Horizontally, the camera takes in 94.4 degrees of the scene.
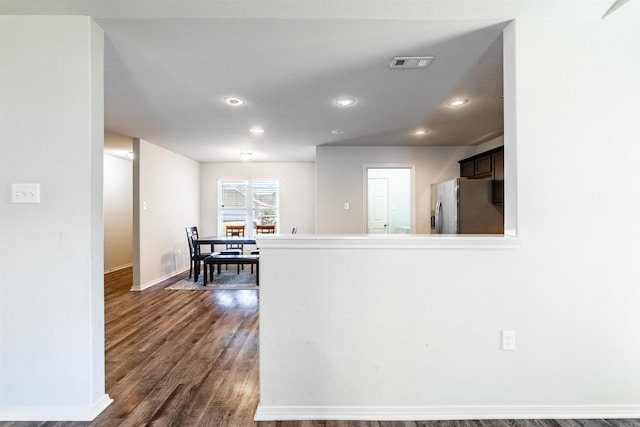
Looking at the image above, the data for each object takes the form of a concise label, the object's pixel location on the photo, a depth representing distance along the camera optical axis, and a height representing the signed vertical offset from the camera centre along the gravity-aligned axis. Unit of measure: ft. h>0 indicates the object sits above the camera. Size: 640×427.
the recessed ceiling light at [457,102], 9.73 +3.72
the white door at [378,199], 22.62 +1.09
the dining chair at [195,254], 16.77 -2.32
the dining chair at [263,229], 20.08 -1.10
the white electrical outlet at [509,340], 5.74 -2.47
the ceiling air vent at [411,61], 7.04 +3.69
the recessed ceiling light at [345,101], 9.53 +3.72
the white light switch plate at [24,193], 5.70 +0.43
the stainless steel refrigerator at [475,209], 12.87 +0.16
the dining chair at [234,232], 20.38 -1.31
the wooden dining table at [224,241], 15.78 -1.47
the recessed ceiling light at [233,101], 9.42 +3.70
